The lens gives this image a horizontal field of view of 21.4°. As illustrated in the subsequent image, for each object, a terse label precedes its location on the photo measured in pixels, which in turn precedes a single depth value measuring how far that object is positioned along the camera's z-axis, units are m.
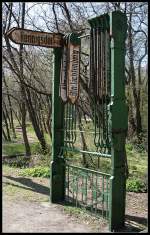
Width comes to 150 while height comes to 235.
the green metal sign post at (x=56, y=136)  7.90
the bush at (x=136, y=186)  9.08
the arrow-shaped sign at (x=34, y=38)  7.04
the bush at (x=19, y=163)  13.96
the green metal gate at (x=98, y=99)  6.39
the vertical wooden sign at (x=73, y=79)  7.38
